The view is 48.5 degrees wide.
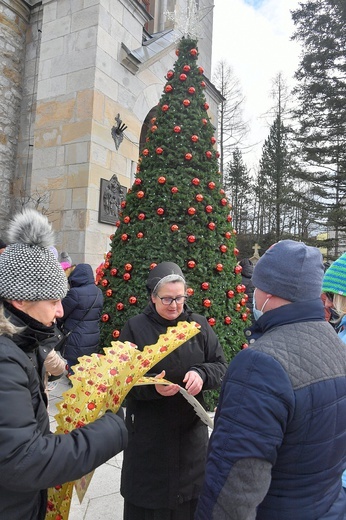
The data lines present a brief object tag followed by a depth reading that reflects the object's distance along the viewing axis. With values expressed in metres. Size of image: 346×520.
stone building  9.50
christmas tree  4.83
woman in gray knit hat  1.25
